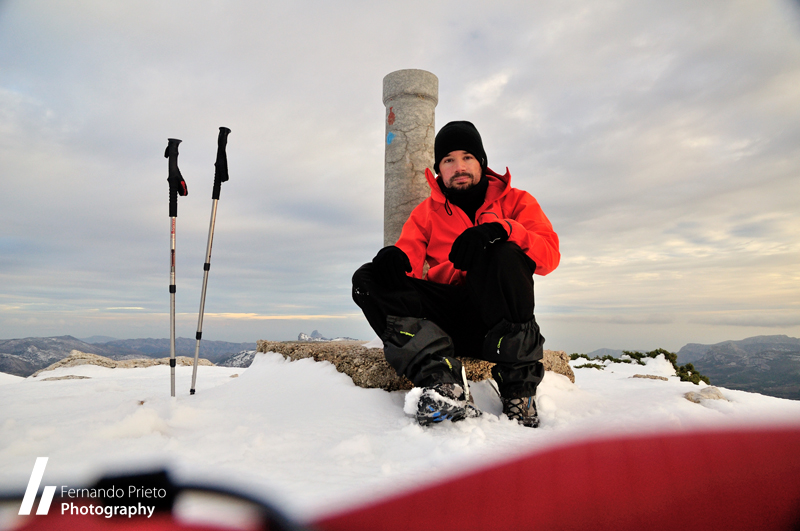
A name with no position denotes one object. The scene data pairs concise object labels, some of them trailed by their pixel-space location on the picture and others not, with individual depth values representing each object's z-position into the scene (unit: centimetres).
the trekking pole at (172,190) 310
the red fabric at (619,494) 121
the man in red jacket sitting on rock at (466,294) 203
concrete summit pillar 494
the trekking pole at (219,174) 327
